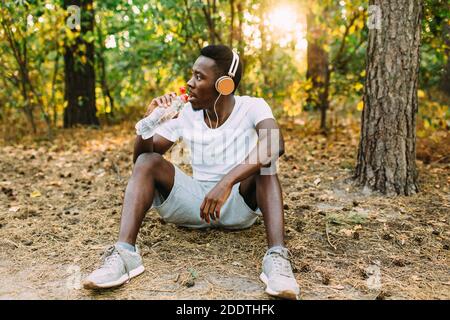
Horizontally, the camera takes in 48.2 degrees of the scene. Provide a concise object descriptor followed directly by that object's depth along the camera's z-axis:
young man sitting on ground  2.78
